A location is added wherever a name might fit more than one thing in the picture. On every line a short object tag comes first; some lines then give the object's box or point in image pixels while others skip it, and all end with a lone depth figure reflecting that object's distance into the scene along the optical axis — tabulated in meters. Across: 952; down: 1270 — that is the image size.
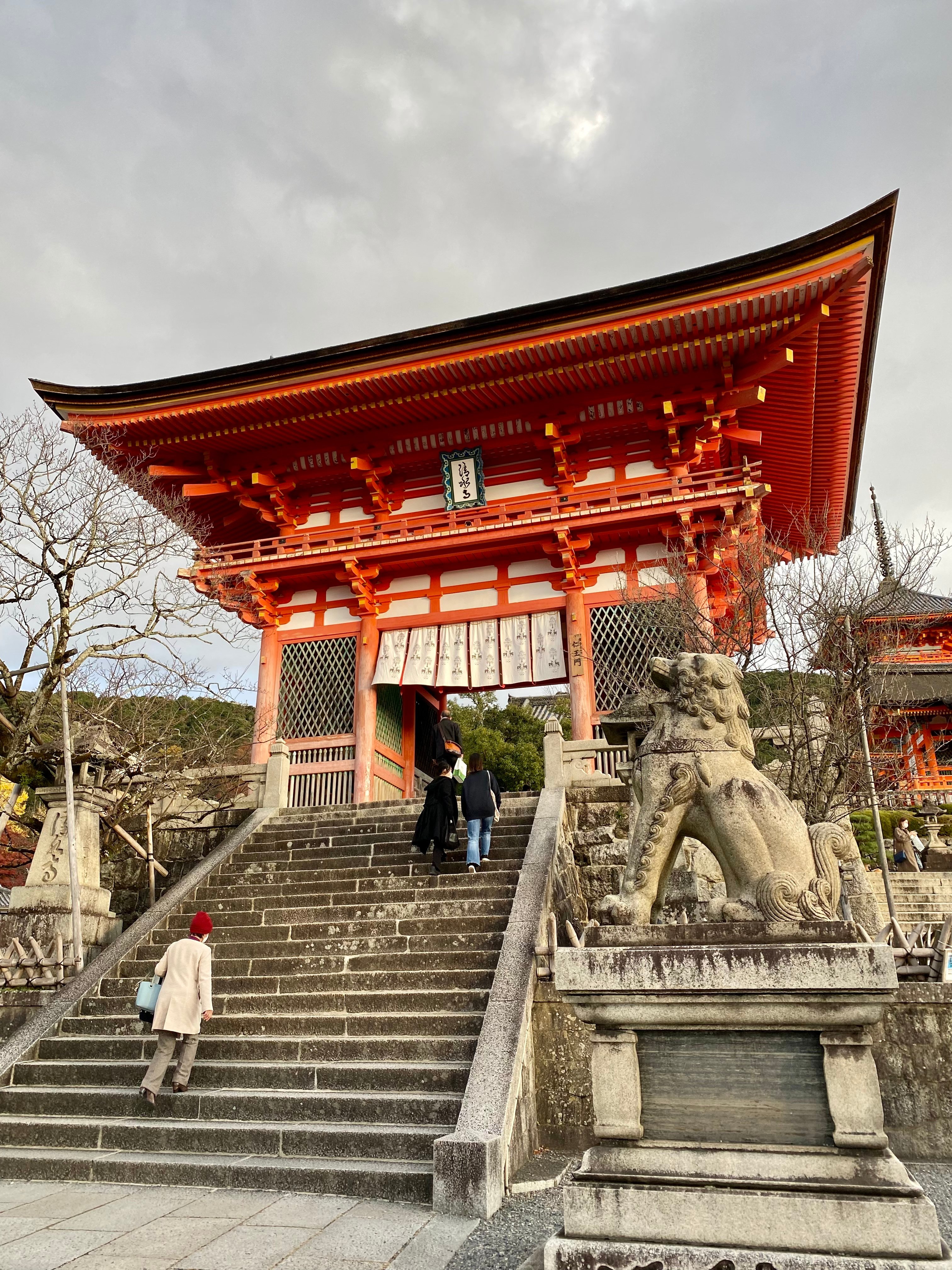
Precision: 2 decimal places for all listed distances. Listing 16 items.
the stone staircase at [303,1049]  4.70
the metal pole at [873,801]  9.30
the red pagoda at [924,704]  16.75
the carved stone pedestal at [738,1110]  2.59
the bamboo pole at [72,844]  7.34
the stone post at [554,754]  9.57
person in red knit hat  5.38
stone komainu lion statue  3.14
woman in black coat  8.24
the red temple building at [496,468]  12.08
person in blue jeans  7.99
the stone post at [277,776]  10.92
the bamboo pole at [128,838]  9.02
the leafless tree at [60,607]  8.04
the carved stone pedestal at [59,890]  7.74
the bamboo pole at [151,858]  9.28
